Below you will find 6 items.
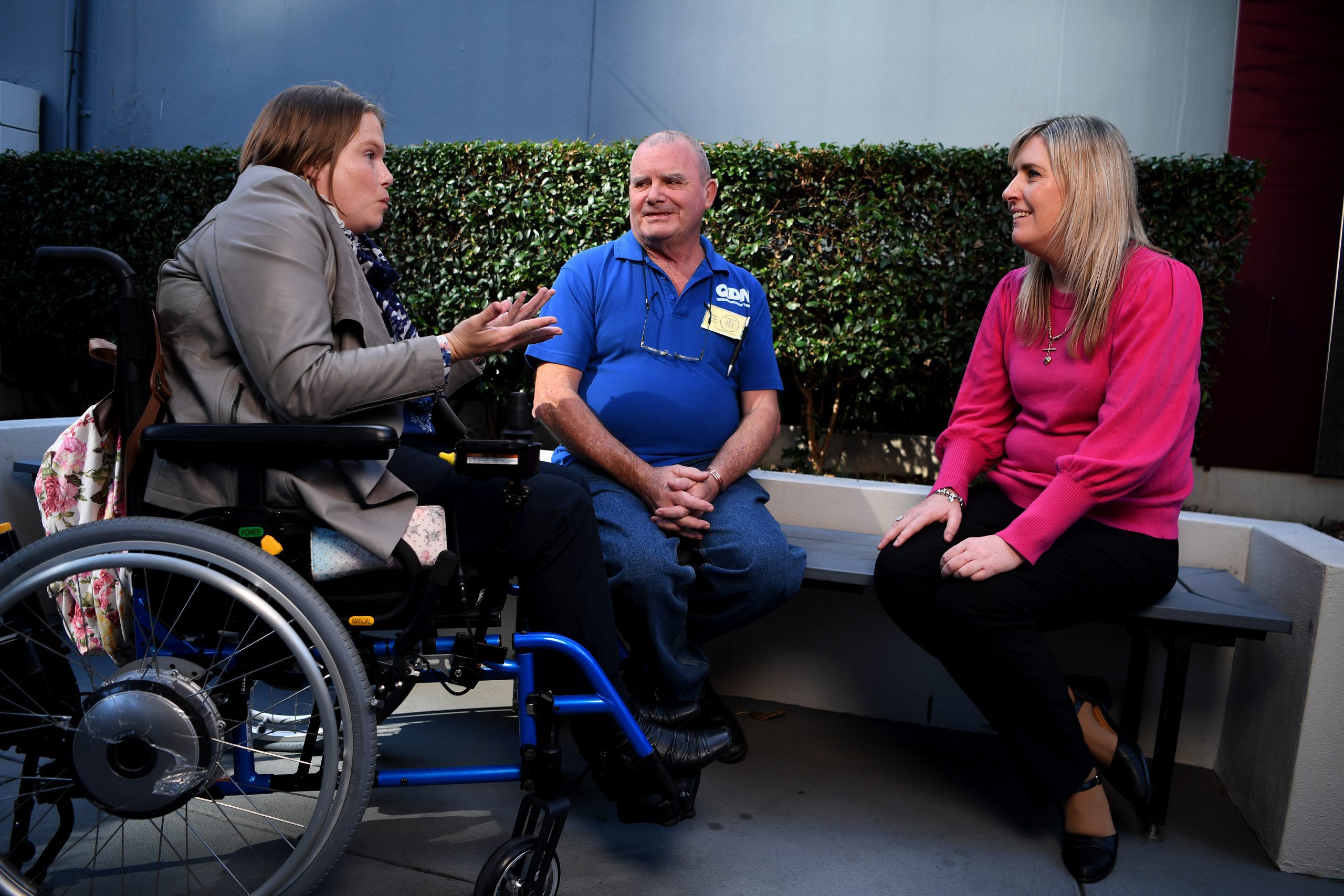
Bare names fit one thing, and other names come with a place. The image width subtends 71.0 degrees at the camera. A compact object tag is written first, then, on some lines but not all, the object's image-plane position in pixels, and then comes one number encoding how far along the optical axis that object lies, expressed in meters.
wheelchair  1.49
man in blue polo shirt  2.29
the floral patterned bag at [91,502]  1.65
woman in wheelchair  1.60
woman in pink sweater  2.08
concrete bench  2.12
